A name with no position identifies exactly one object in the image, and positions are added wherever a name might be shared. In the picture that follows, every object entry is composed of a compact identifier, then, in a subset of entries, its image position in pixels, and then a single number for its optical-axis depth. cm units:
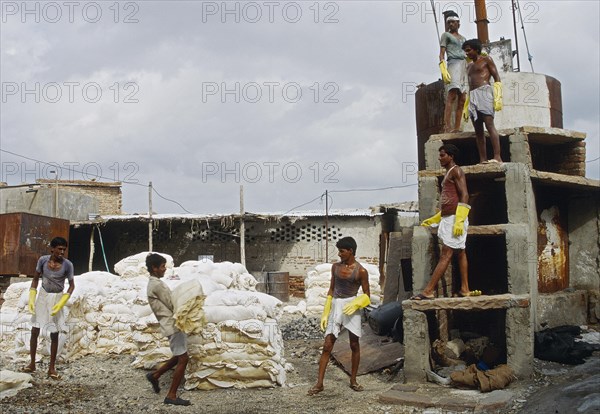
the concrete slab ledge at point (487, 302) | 646
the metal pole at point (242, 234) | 1811
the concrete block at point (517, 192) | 703
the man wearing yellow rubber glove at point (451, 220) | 654
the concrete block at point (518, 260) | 668
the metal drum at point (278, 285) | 1780
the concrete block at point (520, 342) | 643
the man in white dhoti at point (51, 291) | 752
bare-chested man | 733
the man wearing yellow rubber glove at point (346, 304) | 641
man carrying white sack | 604
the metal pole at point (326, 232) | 1840
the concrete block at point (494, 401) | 554
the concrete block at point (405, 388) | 636
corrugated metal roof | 1864
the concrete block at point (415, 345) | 674
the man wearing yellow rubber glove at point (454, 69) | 839
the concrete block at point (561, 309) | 809
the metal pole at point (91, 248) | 1840
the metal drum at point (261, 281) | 1791
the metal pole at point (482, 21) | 976
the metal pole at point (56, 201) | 2059
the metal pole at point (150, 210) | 1822
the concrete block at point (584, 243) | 895
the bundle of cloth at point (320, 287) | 1444
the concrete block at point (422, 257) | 713
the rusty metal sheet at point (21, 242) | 1451
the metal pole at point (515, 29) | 1000
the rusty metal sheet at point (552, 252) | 869
